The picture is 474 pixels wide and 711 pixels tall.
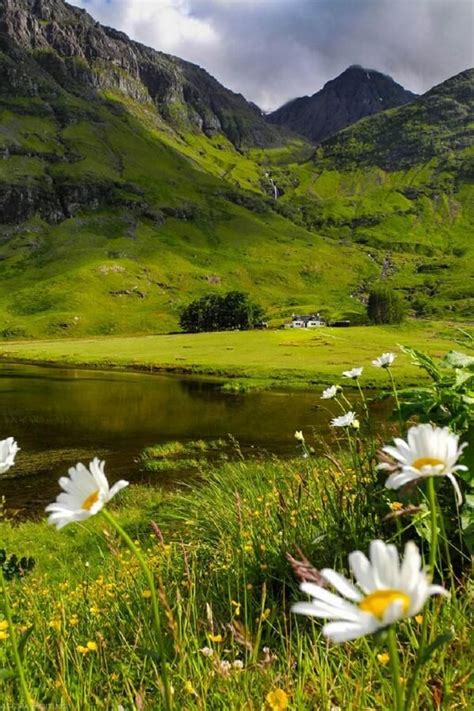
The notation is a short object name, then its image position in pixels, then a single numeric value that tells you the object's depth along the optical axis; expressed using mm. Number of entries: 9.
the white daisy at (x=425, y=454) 1716
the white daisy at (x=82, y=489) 1798
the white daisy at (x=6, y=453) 2166
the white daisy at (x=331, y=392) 5669
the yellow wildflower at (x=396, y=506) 4268
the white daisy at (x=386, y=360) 5309
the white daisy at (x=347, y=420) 4766
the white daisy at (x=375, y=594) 1150
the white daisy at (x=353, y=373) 5680
